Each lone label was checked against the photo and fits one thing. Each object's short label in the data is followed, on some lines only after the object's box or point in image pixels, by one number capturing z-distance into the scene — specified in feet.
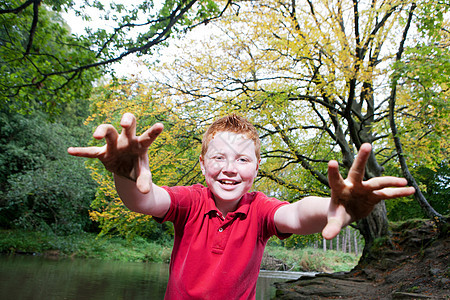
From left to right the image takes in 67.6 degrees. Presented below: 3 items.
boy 4.23
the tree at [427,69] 16.12
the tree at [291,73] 20.70
